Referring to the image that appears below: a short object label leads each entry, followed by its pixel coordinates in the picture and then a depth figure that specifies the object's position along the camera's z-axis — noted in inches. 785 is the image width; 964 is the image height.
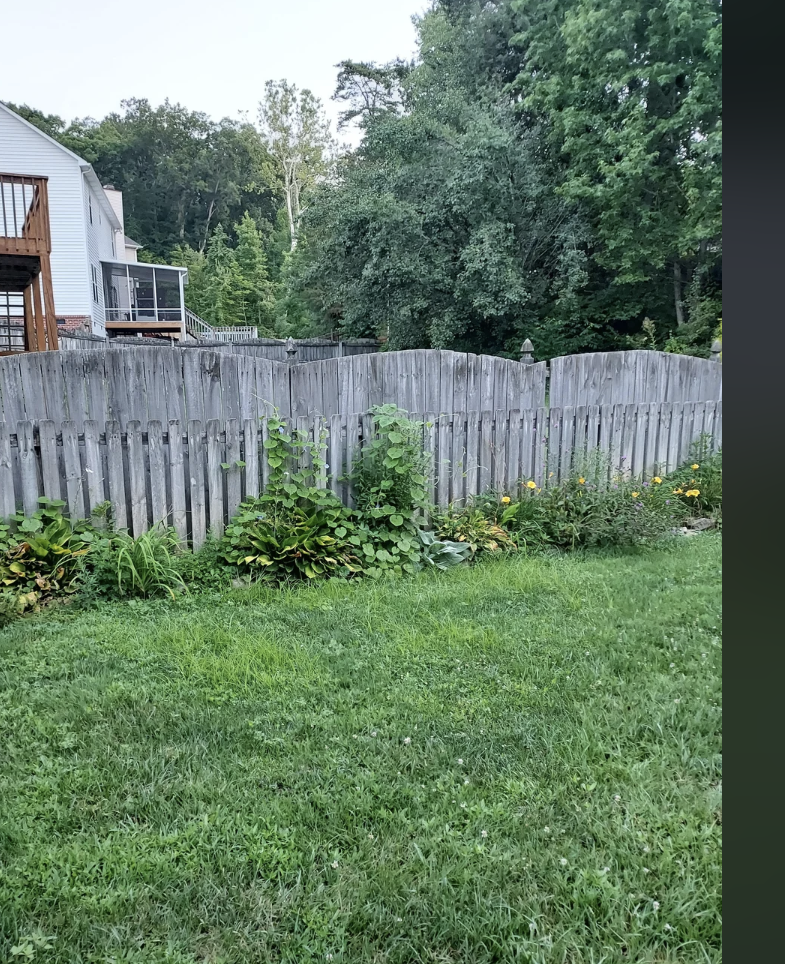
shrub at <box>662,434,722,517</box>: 153.4
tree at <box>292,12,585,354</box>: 431.2
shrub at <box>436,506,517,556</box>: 136.6
